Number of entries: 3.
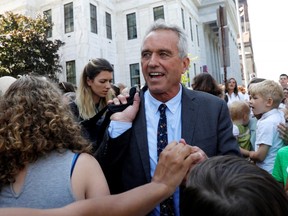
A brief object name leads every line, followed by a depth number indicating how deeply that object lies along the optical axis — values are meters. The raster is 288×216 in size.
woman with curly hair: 1.14
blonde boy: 2.52
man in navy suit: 1.63
